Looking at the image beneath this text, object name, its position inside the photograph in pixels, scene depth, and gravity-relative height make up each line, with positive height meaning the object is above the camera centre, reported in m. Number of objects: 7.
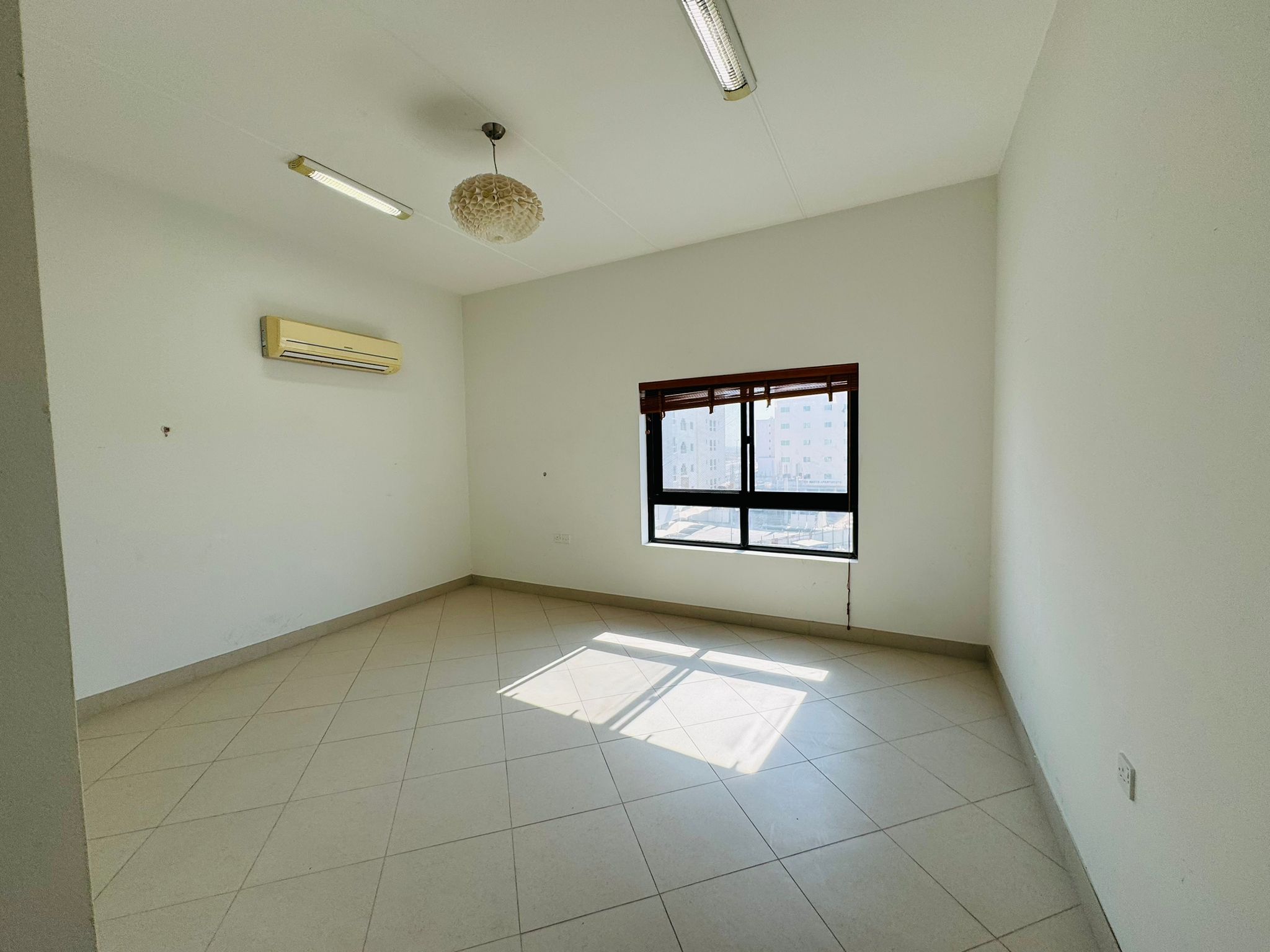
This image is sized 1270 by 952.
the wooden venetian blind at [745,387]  3.52 +0.50
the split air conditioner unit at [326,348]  3.51 +0.88
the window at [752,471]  3.61 -0.18
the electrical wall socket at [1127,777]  1.23 -0.87
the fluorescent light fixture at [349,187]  2.71 +1.64
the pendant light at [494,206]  2.28 +1.20
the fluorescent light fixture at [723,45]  1.82 +1.66
